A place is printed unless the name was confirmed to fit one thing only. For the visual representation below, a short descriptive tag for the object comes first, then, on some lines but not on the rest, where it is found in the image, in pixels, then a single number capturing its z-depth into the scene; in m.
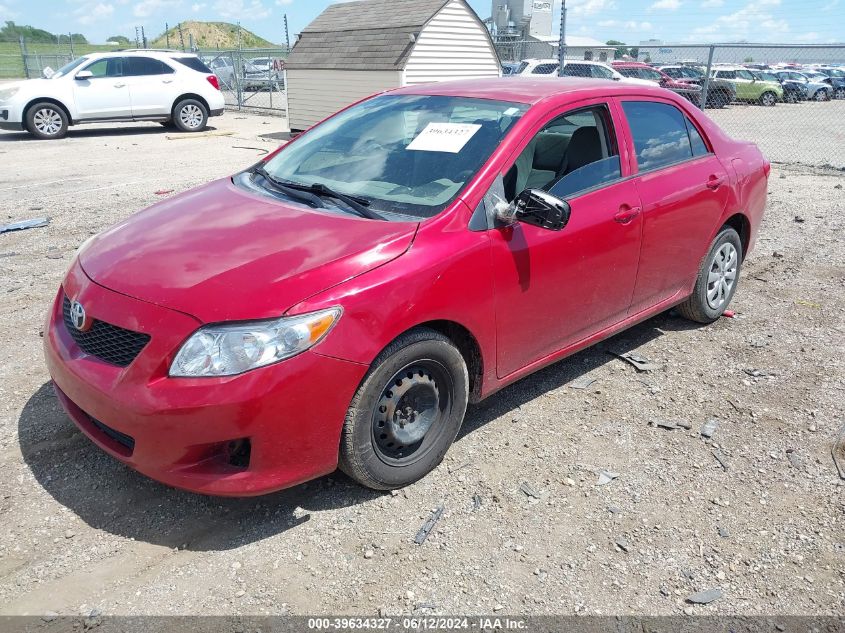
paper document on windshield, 3.50
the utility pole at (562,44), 13.79
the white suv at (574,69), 19.50
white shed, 13.72
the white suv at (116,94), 14.34
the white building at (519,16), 45.12
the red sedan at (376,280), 2.60
